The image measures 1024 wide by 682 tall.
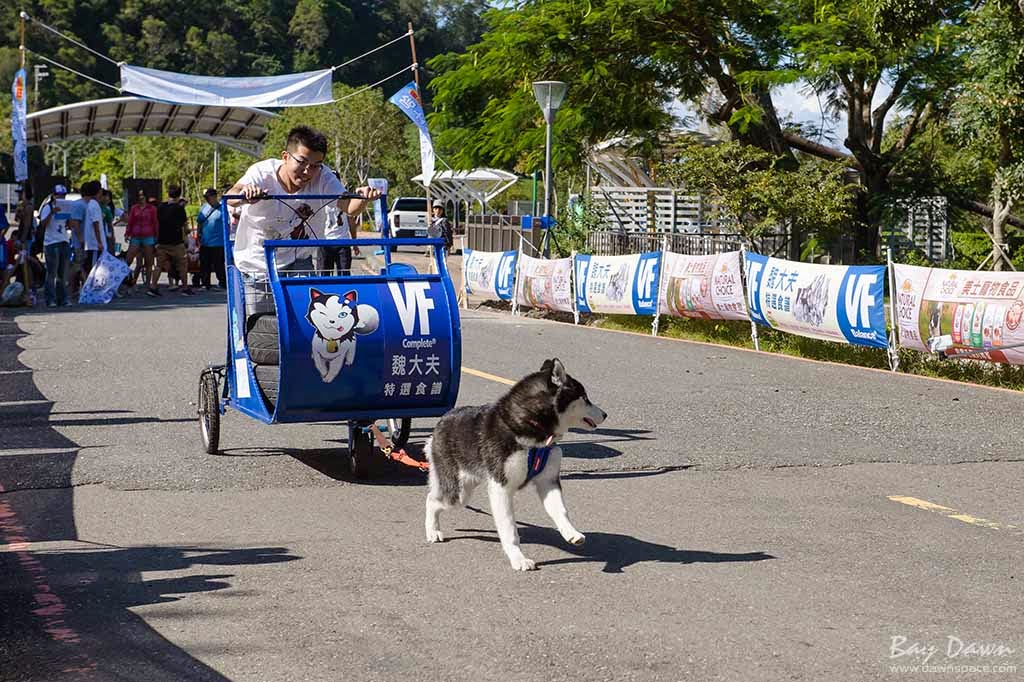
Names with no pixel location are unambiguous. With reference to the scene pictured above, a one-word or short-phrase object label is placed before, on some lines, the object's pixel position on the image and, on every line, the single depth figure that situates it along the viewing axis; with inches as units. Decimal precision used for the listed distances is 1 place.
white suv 2293.7
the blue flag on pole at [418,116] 1344.7
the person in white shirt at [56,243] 866.8
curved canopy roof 1498.5
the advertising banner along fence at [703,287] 732.0
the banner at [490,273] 1007.6
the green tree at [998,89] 730.2
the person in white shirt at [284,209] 341.7
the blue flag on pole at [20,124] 980.6
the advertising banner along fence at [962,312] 530.6
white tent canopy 2429.9
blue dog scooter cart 310.7
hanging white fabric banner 1360.7
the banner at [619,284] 815.1
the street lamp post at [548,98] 979.9
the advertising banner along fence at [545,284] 912.3
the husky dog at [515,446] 242.7
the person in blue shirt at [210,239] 1035.3
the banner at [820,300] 605.6
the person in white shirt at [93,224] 921.5
